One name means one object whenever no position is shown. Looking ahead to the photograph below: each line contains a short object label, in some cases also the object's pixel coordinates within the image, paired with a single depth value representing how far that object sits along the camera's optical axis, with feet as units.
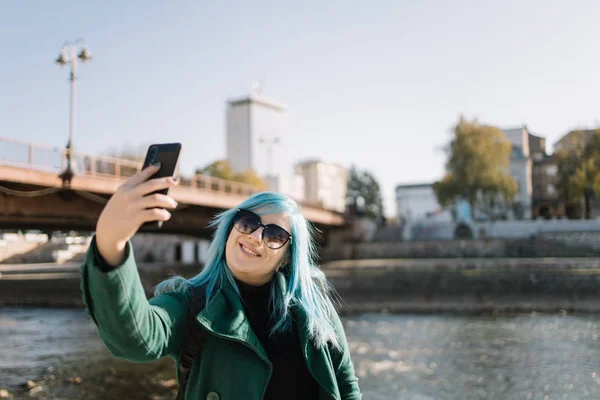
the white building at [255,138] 327.47
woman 5.20
